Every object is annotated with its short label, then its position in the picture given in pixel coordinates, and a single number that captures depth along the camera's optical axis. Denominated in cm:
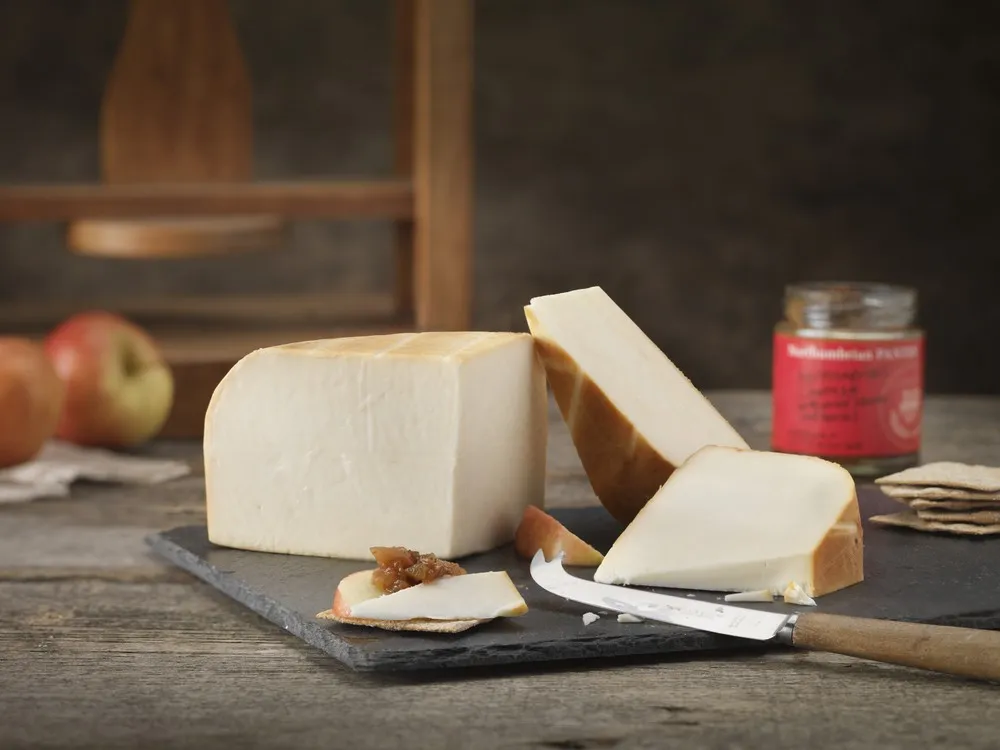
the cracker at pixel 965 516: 114
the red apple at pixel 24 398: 126
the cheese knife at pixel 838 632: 97
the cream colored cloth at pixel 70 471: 127
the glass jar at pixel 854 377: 124
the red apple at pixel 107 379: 133
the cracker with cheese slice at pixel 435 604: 101
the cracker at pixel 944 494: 114
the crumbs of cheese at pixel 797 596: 104
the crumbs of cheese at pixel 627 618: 102
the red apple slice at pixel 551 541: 109
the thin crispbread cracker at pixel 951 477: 114
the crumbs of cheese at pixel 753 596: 104
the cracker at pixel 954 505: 114
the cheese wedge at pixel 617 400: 114
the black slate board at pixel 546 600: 99
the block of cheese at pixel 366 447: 110
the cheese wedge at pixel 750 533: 104
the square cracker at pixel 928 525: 113
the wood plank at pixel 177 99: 151
